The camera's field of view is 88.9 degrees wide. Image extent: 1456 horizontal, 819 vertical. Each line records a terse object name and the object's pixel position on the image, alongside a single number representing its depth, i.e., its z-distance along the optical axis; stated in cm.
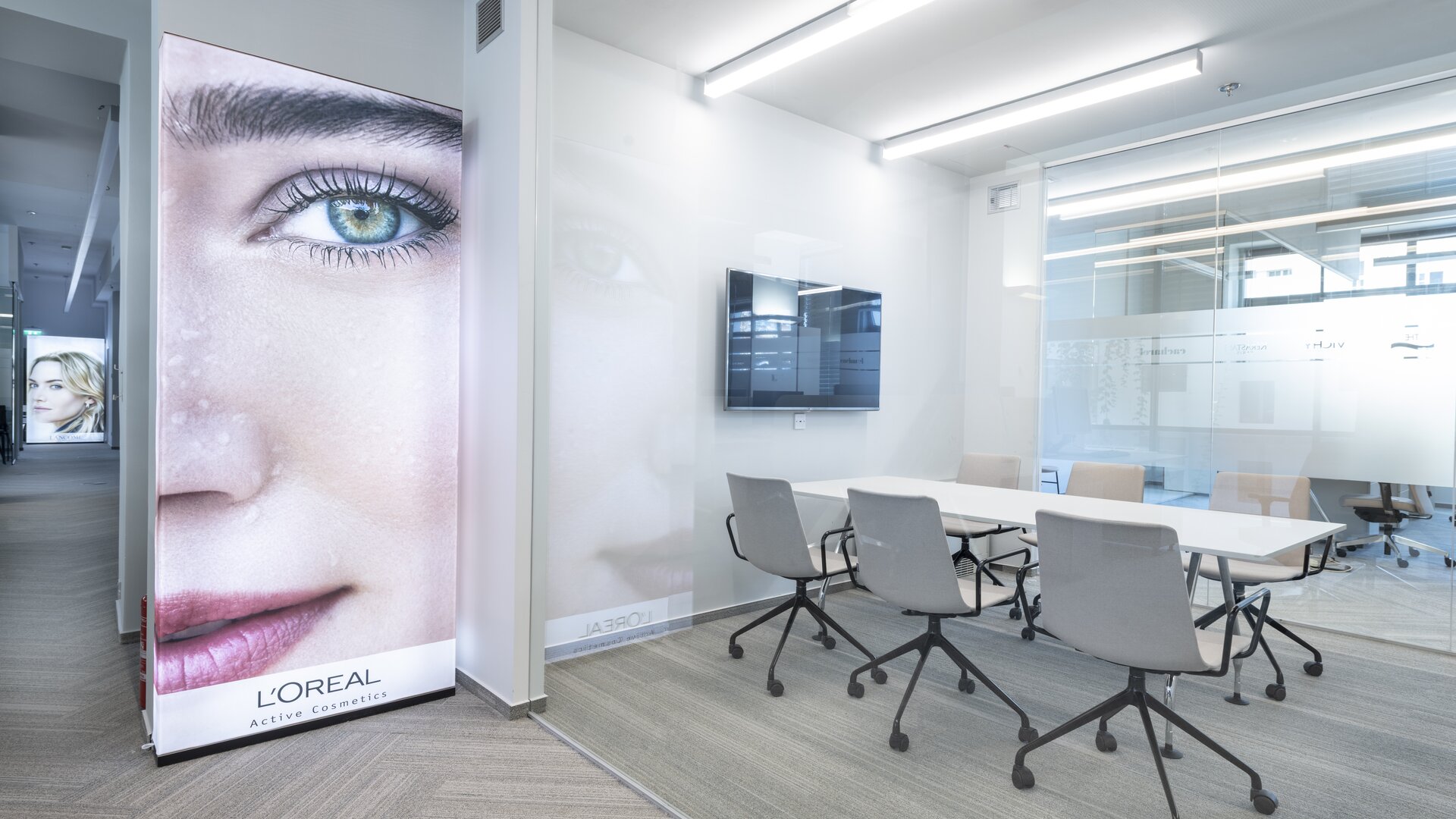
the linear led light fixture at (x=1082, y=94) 208
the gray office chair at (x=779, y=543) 327
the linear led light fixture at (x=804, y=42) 270
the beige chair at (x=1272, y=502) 187
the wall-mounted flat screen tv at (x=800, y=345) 272
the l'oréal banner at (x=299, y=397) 267
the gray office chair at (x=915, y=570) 274
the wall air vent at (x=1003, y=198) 214
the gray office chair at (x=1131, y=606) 216
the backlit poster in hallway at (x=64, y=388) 1652
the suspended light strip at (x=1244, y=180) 179
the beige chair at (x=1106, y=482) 209
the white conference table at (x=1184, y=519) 187
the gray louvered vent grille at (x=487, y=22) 320
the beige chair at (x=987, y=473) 226
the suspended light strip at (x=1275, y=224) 177
